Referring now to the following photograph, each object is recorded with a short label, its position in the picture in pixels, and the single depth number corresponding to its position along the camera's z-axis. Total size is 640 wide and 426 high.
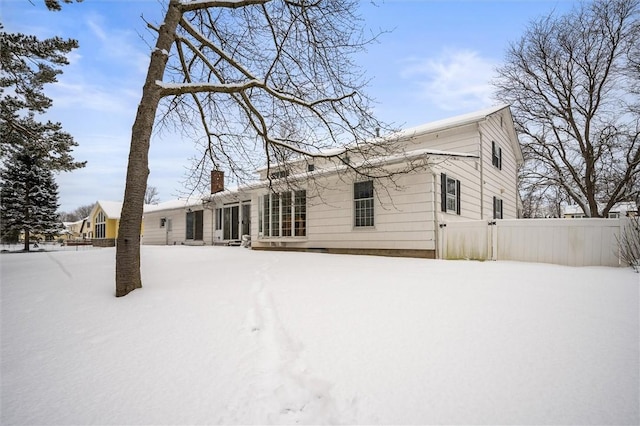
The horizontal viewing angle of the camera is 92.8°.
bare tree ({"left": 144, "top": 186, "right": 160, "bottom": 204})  49.41
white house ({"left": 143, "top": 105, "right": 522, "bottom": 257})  8.60
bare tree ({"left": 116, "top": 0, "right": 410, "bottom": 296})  5.99
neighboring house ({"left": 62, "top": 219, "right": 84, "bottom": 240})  44.31
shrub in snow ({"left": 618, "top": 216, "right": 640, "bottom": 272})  5.96
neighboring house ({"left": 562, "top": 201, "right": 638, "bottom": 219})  34.45
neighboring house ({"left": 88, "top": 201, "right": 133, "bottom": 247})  26.41
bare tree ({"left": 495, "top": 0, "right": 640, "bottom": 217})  14.20
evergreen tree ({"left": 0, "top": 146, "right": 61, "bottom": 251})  16.84
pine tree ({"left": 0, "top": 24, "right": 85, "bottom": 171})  7.06
